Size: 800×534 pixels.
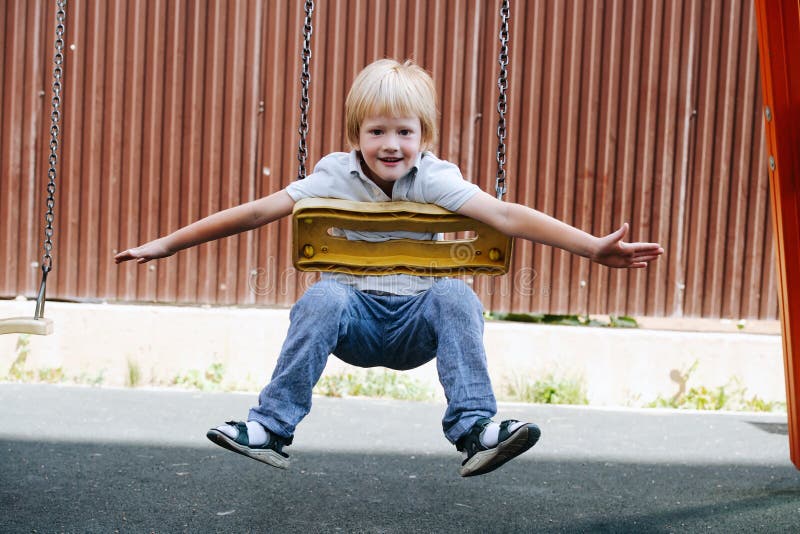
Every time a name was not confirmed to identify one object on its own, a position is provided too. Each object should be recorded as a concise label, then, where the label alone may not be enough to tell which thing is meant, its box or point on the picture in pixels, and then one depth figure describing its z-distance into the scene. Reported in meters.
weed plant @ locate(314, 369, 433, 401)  7.36
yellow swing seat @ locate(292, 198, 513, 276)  3.33
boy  3.25
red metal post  3.80
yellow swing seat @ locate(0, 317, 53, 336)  4.16
